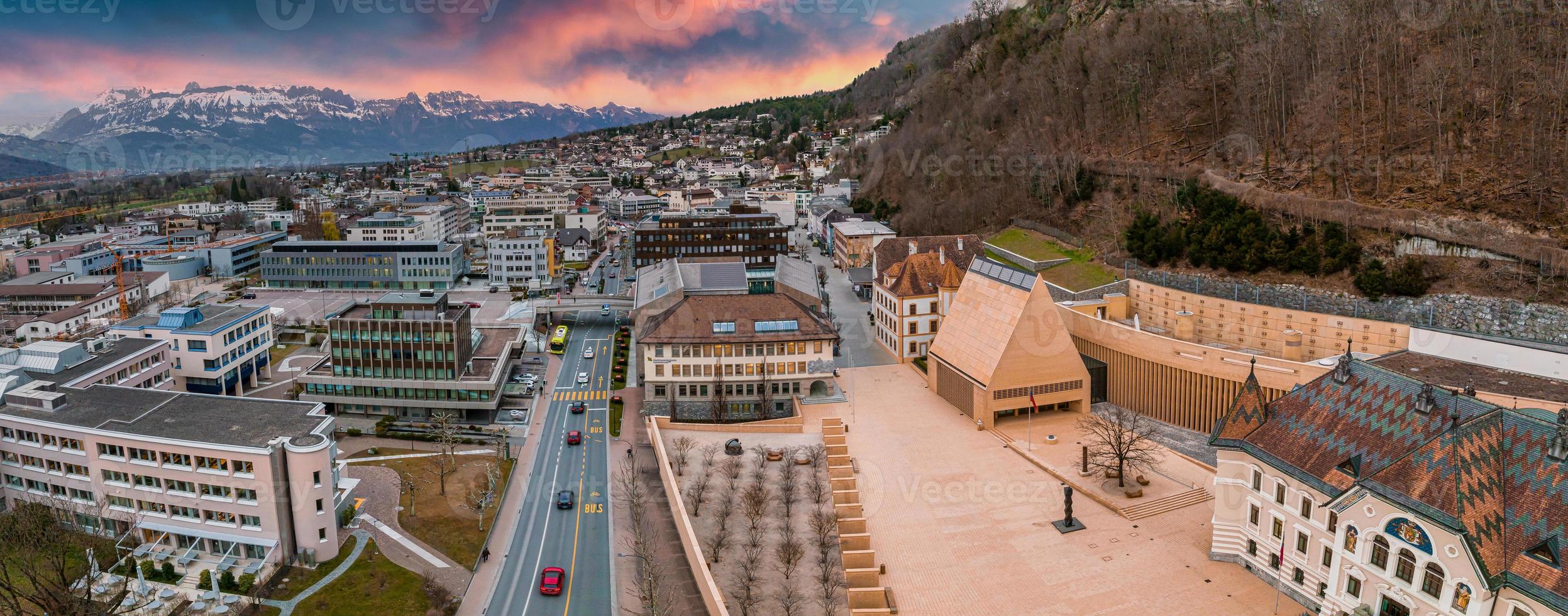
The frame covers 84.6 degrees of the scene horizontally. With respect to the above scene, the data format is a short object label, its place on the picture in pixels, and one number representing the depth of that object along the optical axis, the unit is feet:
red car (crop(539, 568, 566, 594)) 131.64
